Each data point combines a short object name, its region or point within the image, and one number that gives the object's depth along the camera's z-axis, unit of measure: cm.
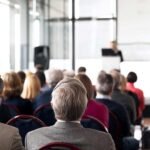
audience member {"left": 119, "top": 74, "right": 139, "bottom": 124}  523
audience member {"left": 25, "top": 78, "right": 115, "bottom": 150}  218
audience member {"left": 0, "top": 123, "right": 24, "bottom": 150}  219
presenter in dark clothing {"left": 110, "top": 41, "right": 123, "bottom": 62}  1120
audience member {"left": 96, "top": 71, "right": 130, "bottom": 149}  396
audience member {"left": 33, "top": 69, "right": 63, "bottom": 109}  463
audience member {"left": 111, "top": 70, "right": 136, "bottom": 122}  503
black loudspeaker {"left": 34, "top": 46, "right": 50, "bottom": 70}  1240
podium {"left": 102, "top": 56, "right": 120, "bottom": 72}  1066
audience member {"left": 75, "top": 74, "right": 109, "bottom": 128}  357
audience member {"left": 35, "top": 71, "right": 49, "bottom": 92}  604
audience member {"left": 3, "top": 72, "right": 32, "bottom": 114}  432
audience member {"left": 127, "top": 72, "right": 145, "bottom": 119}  663
